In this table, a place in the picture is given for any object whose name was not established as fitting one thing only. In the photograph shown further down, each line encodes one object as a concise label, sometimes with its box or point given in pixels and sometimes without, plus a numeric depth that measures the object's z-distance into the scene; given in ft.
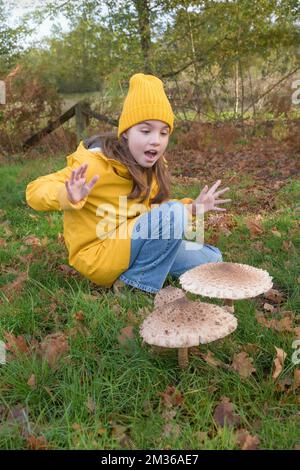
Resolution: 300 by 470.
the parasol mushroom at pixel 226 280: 7.48
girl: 9.72
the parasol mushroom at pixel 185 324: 6.87
